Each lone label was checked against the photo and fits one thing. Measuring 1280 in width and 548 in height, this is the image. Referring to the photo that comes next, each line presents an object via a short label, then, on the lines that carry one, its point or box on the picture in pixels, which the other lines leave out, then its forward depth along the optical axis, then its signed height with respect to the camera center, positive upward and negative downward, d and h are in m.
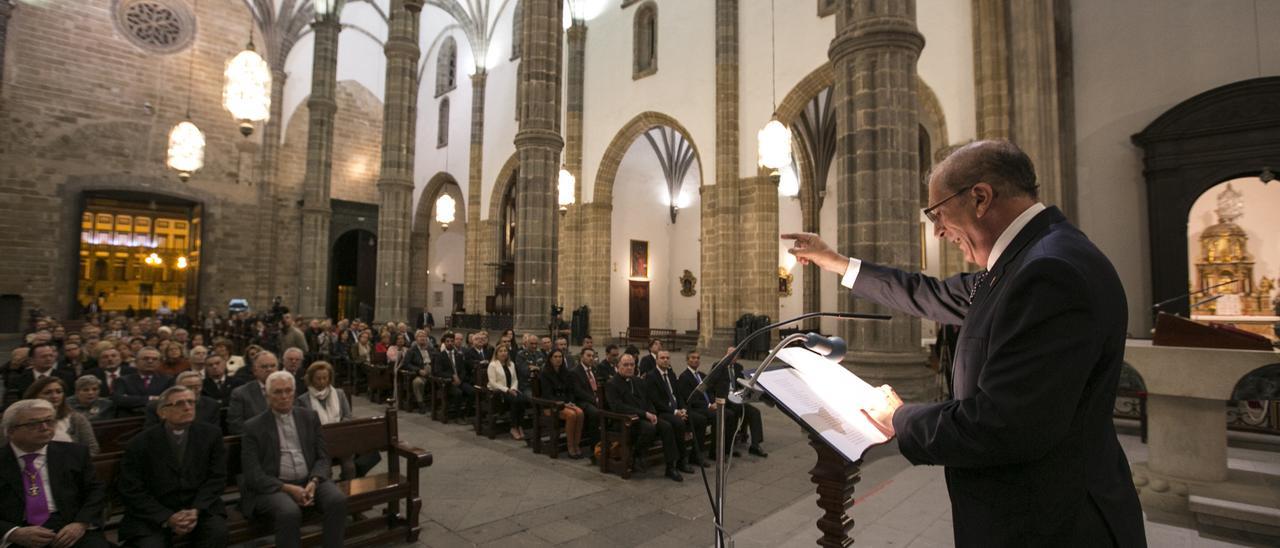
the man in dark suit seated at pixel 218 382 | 5.72 -0.76
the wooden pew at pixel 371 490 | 3.88 -1.25
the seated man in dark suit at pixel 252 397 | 4.61 -0.73
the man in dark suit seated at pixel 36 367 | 5.64 -0.62
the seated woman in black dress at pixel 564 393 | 6.41 -1.02
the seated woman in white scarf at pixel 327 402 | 4.79 -0.77
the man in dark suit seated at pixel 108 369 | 6.00 -0.67
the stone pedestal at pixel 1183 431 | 3.87 -0.85
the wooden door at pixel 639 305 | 22.59 -0.06
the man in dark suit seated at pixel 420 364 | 8.66 -0.90
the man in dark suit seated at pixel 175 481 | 3.33 -1.00
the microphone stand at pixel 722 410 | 1.66 -0.30
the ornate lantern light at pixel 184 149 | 13.55 +3.37
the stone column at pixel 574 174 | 20.16 +4.22
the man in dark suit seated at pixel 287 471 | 3.61 -1.04
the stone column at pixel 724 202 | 15.73 +2.61
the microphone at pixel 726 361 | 1.63 -0.16
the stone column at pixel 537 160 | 11.20 +2.59
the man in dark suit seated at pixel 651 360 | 7.07 -0.66
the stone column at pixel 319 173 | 18.84 +4.05
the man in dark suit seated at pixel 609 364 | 7.59 -0.77
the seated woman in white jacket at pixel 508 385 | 7.21 -0.99
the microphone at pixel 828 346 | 1.63 -0.11
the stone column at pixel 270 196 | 23.02 +4.00
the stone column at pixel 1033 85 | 10.59 +3.88
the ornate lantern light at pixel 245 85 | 10.05 +3.52
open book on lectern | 1.35 -0.23
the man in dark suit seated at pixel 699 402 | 6.22 -1.05
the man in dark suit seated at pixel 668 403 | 5.96 -1.03
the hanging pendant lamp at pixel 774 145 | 11.60 +3.02
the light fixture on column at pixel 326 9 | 18.52 +8.79
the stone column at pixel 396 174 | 16.66 +3.50
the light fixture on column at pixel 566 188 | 16.64 +3.12
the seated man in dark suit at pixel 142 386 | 5.34 -0.76
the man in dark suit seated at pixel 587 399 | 6.48 -1.01
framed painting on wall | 22.64 +1.64
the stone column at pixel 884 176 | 6.60 +1.40
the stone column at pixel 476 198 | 23.92 +4.06
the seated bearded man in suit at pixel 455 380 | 7.97 -1.02
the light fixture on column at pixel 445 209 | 18.34 +2.77
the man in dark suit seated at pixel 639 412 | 5.78 -1.05
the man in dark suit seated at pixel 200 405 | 4.50 -0.76
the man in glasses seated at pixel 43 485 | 2.97 -0.92
